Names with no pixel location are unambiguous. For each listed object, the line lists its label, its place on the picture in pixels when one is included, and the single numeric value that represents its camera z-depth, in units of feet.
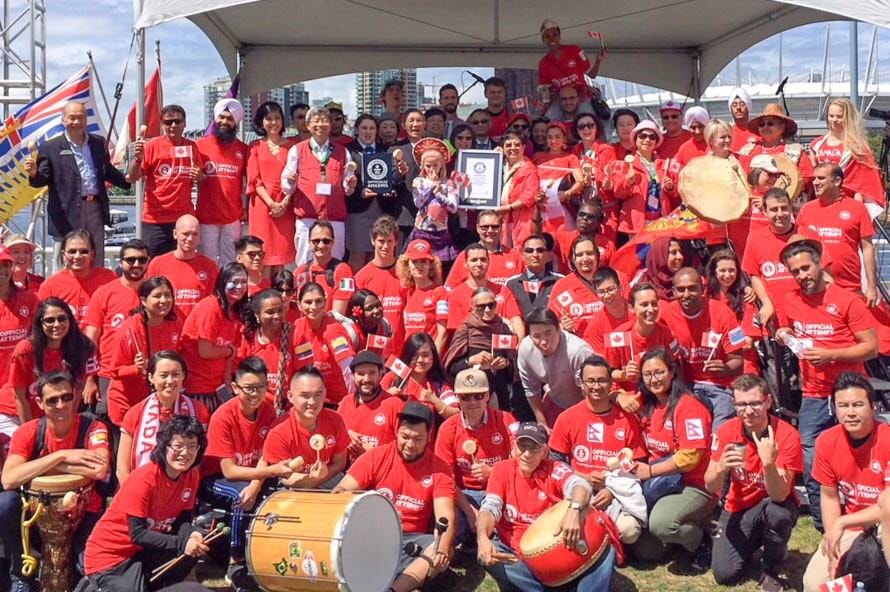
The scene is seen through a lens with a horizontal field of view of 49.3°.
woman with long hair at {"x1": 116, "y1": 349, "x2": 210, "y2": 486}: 19.66
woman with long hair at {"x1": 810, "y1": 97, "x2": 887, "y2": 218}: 26.81
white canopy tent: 37.45
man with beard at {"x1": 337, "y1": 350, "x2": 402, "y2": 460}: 21.31
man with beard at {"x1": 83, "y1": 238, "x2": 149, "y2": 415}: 22.90
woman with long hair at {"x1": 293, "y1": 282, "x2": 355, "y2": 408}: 23.40
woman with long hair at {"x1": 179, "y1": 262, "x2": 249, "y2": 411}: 22.74
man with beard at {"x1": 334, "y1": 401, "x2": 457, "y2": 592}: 19.25
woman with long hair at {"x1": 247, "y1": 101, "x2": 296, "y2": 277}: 30.35
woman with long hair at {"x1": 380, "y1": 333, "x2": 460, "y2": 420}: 22.71
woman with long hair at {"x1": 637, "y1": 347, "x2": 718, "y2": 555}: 20.07
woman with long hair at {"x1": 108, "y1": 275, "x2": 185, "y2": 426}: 21.81
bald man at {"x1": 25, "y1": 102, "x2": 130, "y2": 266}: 28.86
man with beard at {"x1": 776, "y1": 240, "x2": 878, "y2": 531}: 20.79
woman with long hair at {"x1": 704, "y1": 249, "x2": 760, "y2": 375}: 23.82
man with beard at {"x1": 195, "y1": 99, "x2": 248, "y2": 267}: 30.17
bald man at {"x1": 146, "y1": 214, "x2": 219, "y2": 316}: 24.84
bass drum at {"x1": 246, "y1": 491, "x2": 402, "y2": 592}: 16.55
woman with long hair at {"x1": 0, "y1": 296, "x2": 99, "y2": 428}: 21.47
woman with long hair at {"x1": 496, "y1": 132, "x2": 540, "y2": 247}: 29.99
